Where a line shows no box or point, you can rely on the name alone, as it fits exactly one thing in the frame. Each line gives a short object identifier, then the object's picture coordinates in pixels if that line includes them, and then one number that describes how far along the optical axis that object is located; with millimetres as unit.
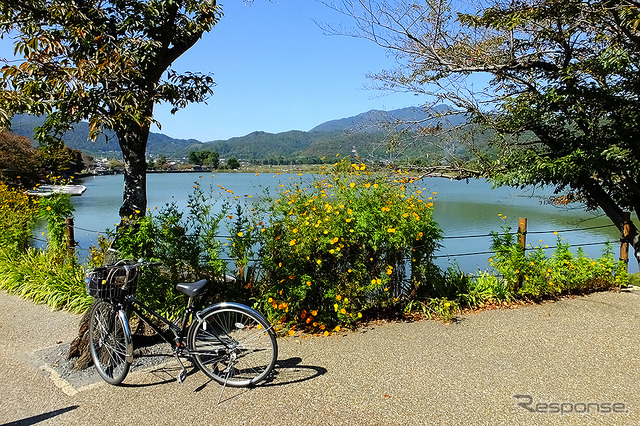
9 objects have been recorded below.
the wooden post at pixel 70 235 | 6765
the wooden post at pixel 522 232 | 5777
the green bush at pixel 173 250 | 4477
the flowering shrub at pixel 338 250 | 4613
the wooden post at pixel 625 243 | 6523
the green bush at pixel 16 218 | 7293
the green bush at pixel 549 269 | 5562
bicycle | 3375
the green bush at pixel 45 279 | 5738
